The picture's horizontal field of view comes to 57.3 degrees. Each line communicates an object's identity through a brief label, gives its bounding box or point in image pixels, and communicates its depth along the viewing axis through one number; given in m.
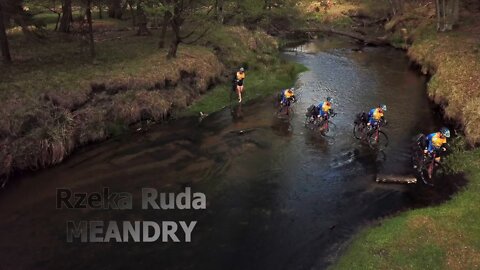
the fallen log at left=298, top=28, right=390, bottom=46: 60.97
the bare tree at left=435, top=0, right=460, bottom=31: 51.70
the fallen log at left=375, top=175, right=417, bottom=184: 22.53
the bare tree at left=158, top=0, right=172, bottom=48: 38.22
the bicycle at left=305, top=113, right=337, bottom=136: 28.44
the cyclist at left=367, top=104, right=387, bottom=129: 25.62
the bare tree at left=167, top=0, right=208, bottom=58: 35.34
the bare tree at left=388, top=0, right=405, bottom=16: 67.62
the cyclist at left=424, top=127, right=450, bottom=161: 20.86
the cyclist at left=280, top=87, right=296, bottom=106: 31.14
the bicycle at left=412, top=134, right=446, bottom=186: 22.06
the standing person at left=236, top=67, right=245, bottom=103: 34.12
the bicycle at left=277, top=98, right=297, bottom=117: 31.61
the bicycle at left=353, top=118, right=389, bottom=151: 26.61
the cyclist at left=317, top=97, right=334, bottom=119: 27.68
